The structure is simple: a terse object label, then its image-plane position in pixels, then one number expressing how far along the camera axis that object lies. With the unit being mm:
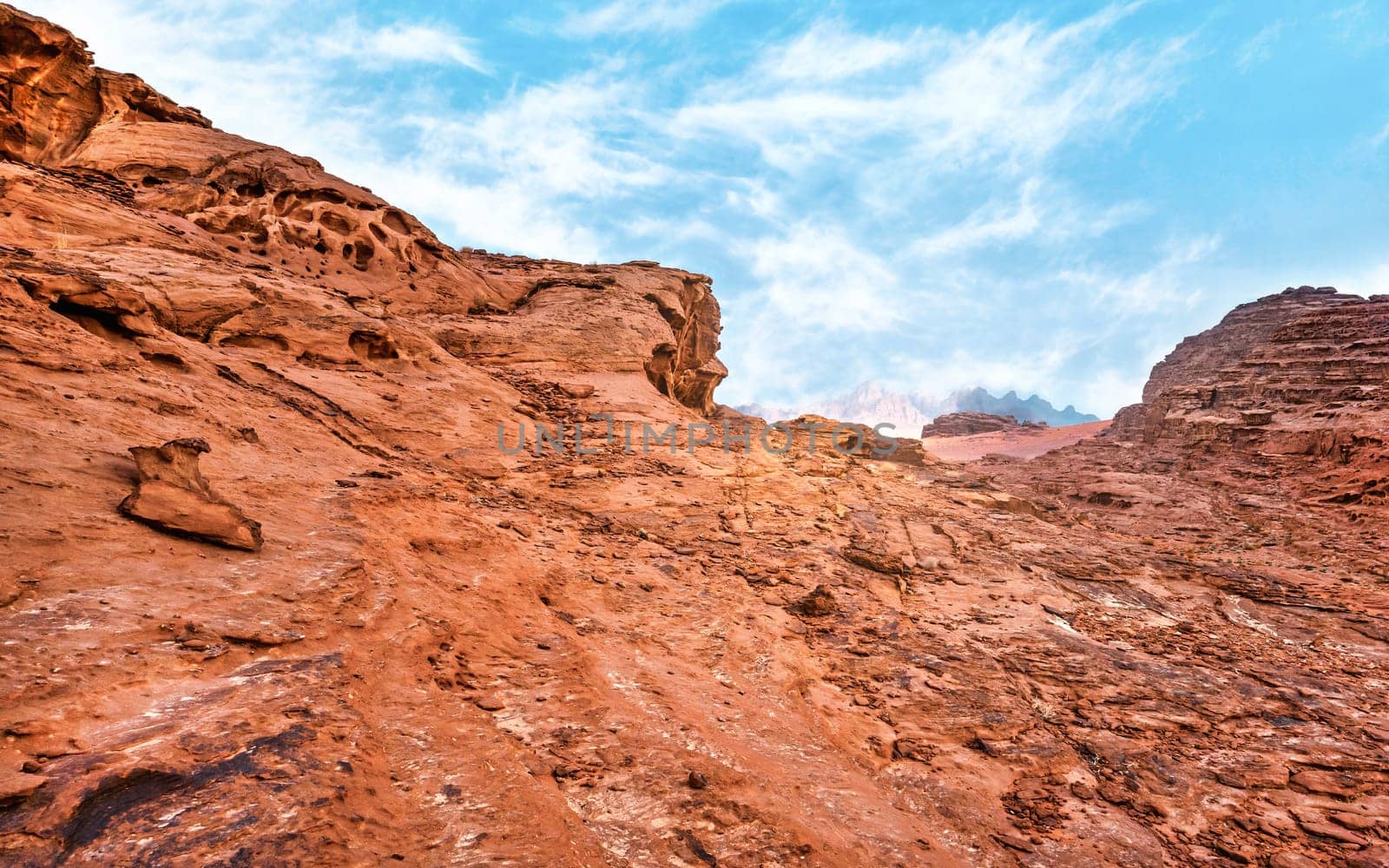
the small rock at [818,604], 7590
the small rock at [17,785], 2170
